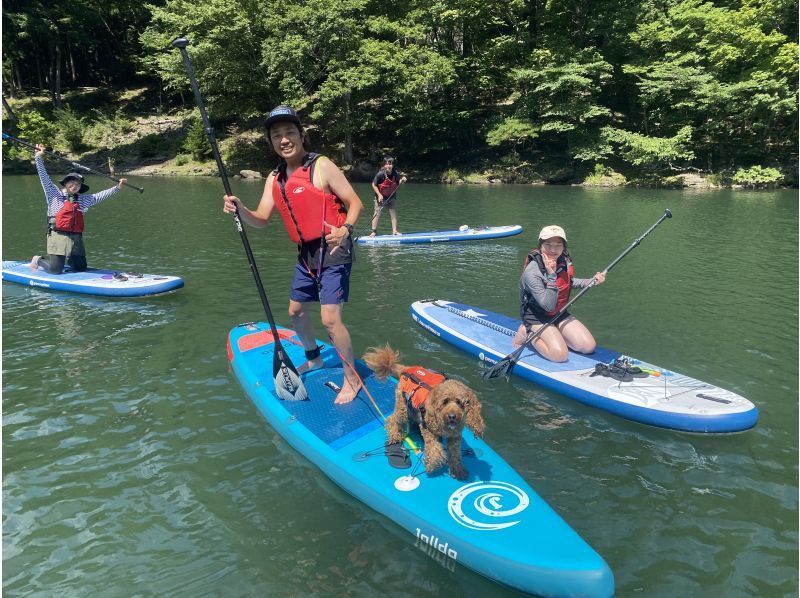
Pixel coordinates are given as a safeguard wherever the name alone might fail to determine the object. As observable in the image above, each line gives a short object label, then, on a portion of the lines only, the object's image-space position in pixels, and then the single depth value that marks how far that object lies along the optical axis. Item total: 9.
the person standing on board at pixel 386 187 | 15.99
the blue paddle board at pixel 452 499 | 3.32
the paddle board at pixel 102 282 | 9.46
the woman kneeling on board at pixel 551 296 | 6.59
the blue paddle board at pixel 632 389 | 5.23
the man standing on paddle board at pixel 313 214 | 4.91
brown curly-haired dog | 3.67
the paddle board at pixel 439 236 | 14.80
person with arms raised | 9.76
